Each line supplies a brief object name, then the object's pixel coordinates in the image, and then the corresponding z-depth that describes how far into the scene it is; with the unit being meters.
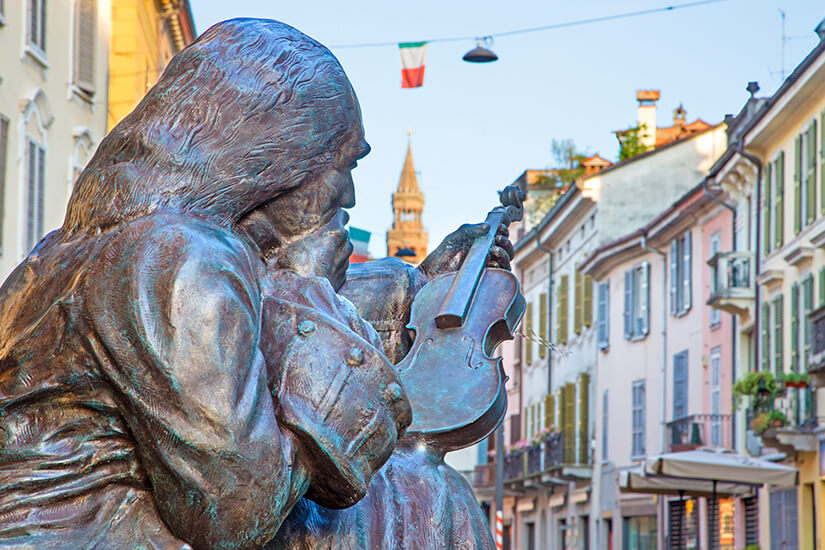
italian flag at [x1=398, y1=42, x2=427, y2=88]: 20.64
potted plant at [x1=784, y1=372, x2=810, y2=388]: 24.38
